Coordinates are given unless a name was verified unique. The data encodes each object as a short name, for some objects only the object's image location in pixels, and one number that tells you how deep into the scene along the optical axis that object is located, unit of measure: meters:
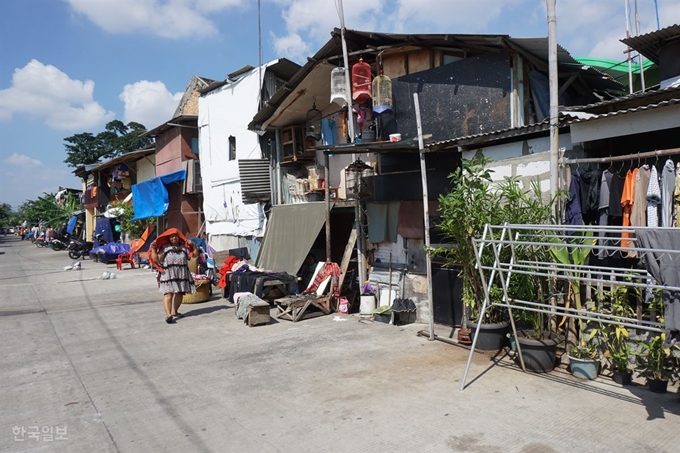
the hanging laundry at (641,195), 5.09
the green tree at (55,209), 38.31
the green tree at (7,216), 77.69
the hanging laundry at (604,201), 5.42
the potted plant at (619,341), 5.10
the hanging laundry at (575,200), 5.73
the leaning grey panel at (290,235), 10.80
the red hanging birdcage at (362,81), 9.24
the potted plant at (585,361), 5.32
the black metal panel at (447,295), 8.08
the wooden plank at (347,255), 10.07
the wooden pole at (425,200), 7.20
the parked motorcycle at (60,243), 30.05
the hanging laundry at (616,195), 5.32
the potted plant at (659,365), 4.80
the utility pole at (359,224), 9.52
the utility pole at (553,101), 5.88
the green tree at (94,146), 55.56
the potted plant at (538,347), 5.54
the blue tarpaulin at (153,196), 19.33
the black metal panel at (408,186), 8.18
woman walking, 9.05
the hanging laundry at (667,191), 4.89
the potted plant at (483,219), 6.11
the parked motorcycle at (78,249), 24.50
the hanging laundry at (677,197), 4.87
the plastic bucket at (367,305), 9.23
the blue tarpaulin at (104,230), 25.06
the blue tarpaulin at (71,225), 33.50
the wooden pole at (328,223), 10.05
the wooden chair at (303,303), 9.08
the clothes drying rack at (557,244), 4.02
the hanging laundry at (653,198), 4.96
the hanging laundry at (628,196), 5.16
